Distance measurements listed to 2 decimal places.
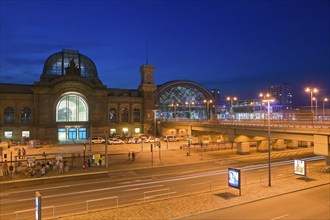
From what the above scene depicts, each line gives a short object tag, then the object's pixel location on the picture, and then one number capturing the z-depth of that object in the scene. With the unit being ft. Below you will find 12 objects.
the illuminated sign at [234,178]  76.64
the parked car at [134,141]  236.84
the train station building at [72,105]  238.07
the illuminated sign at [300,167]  94.58
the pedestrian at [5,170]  110.42
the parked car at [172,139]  250.78
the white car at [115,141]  228.43
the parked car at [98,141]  233.55
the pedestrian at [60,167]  116.65
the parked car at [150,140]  237.82
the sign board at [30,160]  120.16
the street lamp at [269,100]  87.36
